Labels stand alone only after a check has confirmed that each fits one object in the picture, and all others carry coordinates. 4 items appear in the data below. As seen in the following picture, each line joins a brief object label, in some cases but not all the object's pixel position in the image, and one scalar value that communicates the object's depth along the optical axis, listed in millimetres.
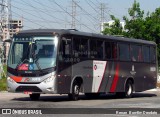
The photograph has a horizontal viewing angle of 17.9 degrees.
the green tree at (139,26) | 50625
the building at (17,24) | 126625
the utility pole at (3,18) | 59462
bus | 21125
